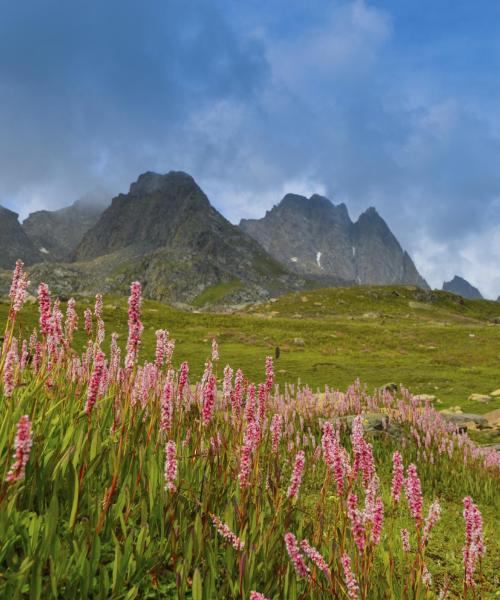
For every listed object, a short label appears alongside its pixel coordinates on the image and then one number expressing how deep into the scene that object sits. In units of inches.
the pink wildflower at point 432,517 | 119.6
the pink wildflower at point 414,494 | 114.9
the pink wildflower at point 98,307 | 201.5
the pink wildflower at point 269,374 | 181.3
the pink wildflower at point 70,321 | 197.9
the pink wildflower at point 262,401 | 187.6
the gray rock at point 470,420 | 671.8
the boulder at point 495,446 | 525.0
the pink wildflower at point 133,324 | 126.9
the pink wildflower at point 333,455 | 134.8
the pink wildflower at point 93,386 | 119.6
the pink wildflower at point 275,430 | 171.0
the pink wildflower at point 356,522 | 113.6
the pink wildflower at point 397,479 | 124.5
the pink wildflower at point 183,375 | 182.2
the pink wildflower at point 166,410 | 147.4
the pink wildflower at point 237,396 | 186.9
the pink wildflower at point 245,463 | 138.7
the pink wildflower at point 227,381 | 224.2
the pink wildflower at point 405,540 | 133.1
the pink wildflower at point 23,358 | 239.0
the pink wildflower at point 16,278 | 140.3
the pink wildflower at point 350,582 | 101.0
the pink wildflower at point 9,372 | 118.5
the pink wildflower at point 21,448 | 76.6
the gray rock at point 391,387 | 922.2
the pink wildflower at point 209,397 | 161.6
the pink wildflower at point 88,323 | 213.8
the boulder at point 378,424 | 457.7
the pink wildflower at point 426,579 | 129.4
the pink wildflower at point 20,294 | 135.2
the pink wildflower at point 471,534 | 109.0
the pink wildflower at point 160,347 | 161.3
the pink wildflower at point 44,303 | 150.9
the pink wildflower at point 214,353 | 191.5
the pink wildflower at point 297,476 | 130.9
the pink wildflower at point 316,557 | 106.7
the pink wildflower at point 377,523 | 113.4
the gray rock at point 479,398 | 930.7
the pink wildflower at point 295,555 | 101.2
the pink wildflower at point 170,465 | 114.7
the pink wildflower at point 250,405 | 163.4
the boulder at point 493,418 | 694.7
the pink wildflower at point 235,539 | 113.8
